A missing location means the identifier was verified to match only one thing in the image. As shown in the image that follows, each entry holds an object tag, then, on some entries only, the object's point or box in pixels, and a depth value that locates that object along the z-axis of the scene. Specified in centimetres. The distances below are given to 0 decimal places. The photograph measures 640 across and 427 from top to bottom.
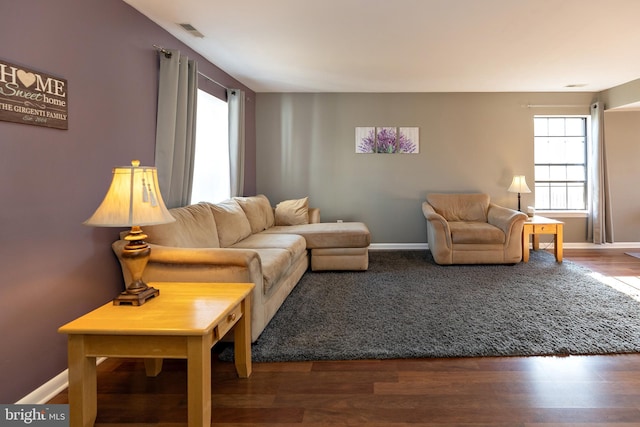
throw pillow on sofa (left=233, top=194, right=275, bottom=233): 436
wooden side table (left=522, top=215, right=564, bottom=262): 475
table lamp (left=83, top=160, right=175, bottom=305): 177
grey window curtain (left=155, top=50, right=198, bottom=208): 304
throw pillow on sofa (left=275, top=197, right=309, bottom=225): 507
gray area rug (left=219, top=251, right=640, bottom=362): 243
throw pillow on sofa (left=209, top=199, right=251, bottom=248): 356
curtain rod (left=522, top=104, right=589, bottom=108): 559
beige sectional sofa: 241
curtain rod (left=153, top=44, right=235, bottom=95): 303
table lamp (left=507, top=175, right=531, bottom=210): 522
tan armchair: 457
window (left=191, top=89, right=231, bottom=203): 405
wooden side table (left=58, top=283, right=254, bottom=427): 155
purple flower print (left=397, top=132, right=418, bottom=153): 566
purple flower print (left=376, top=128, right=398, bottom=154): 566
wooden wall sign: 175
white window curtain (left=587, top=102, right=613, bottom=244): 547
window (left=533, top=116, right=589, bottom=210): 582
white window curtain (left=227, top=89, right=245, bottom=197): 467
